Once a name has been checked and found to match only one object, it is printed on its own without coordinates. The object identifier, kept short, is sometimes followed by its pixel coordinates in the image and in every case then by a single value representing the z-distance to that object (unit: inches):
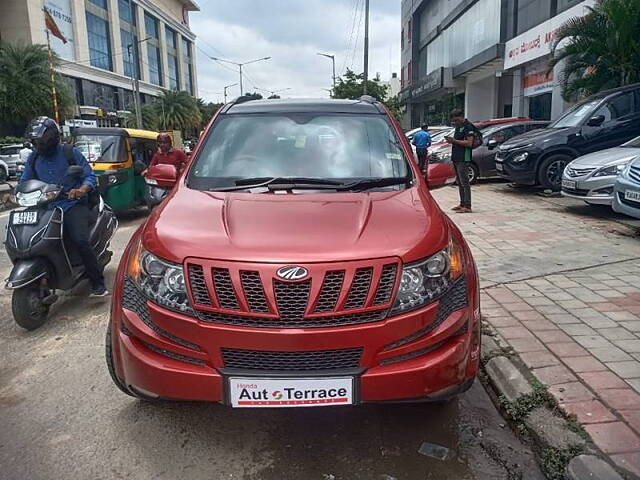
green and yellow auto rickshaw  378.7
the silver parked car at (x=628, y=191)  252.8
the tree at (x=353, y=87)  1528.1
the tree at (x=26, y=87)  1194.0
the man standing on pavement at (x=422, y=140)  577.9
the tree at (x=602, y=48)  457.7
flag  1537.9
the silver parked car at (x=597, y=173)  316.5
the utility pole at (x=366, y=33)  1078.4
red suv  92.6
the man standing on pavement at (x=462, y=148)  369.7
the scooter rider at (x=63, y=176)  189.5
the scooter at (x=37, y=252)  175.8
